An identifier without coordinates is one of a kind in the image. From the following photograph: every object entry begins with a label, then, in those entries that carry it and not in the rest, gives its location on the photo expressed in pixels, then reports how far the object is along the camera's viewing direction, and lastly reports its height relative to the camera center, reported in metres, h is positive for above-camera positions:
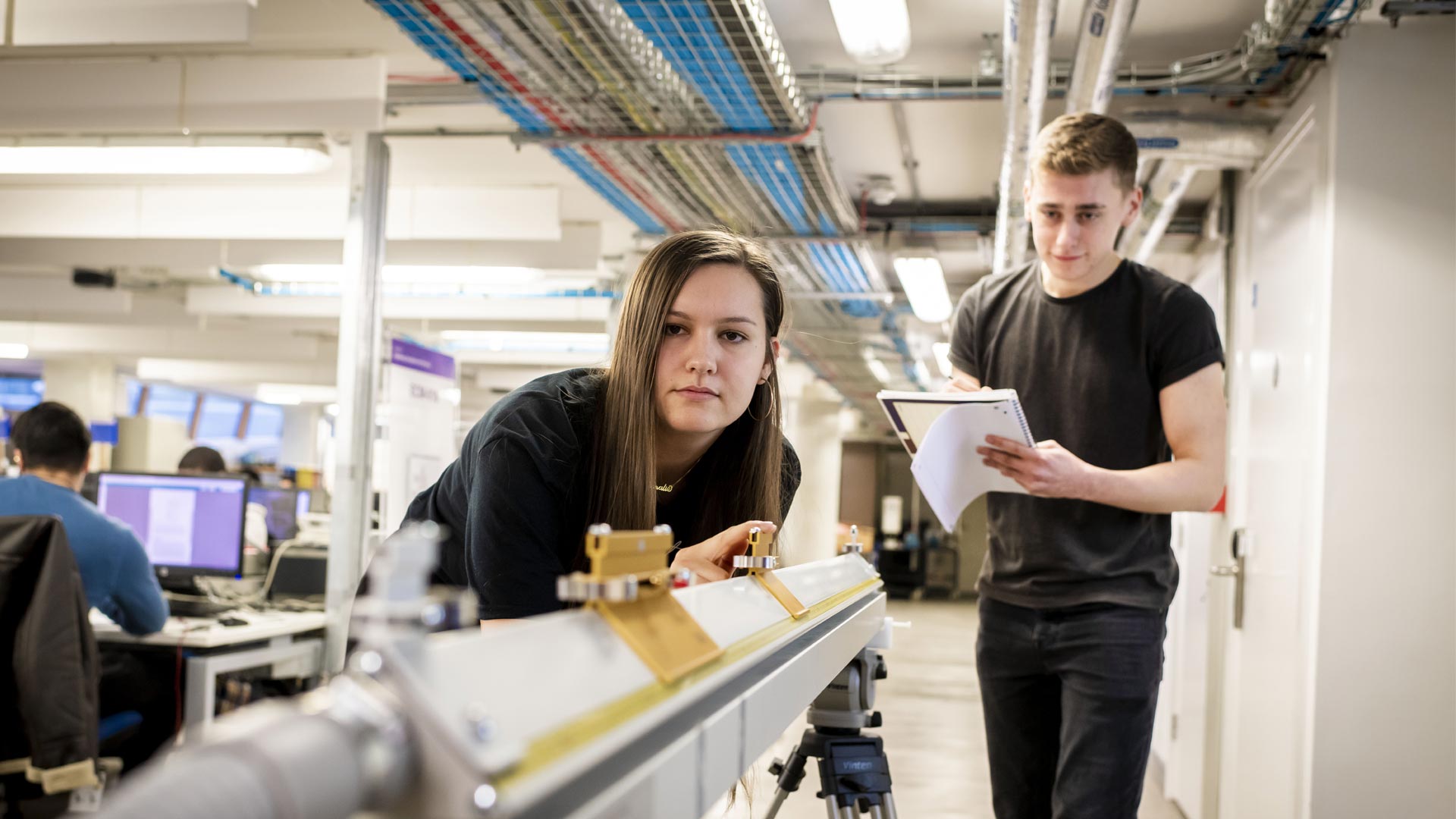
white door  2.83 -0.02
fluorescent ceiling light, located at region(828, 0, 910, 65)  2.93 +1.13
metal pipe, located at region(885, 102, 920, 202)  4.98 +1.46
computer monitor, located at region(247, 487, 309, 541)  5.30 -0.44
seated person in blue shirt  3.12 -0.31
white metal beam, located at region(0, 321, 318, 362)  10.96 +0.68
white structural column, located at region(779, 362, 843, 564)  13.20 -0.04
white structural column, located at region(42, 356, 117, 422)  12.48 +0.25
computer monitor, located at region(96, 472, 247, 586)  3.79 -0.38
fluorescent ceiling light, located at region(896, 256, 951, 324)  5.95 +0.90
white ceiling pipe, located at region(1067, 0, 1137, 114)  2.85 +1.11
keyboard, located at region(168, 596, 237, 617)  3.75 -0.67
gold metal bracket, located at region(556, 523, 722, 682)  0.60 -0.10
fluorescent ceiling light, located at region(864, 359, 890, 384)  10.22 +0.70
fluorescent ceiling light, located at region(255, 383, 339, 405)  15.05 +0.31
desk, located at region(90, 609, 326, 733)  3.27 -0.75
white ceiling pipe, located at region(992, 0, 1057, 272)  2.88 +1.09
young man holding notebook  1.61 -0.04
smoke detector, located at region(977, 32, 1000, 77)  3.96 +1.39
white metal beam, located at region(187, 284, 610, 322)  8.95 +0.93
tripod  1.40 -0.40
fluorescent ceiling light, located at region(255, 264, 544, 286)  7.00 +0.95
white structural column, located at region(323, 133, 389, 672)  4.06 +0.12
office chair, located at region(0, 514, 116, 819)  2.42 -0.59
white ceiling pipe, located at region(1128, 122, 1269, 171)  3.64 +1.04
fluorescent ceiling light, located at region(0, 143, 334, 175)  4.27 +0.99
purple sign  4.30 +0.25
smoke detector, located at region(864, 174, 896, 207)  6.07 +1.39
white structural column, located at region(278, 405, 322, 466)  19.75 -0.34
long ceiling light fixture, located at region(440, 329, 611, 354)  10.21 +0.81
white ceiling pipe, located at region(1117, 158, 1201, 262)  4.07 +0.98
